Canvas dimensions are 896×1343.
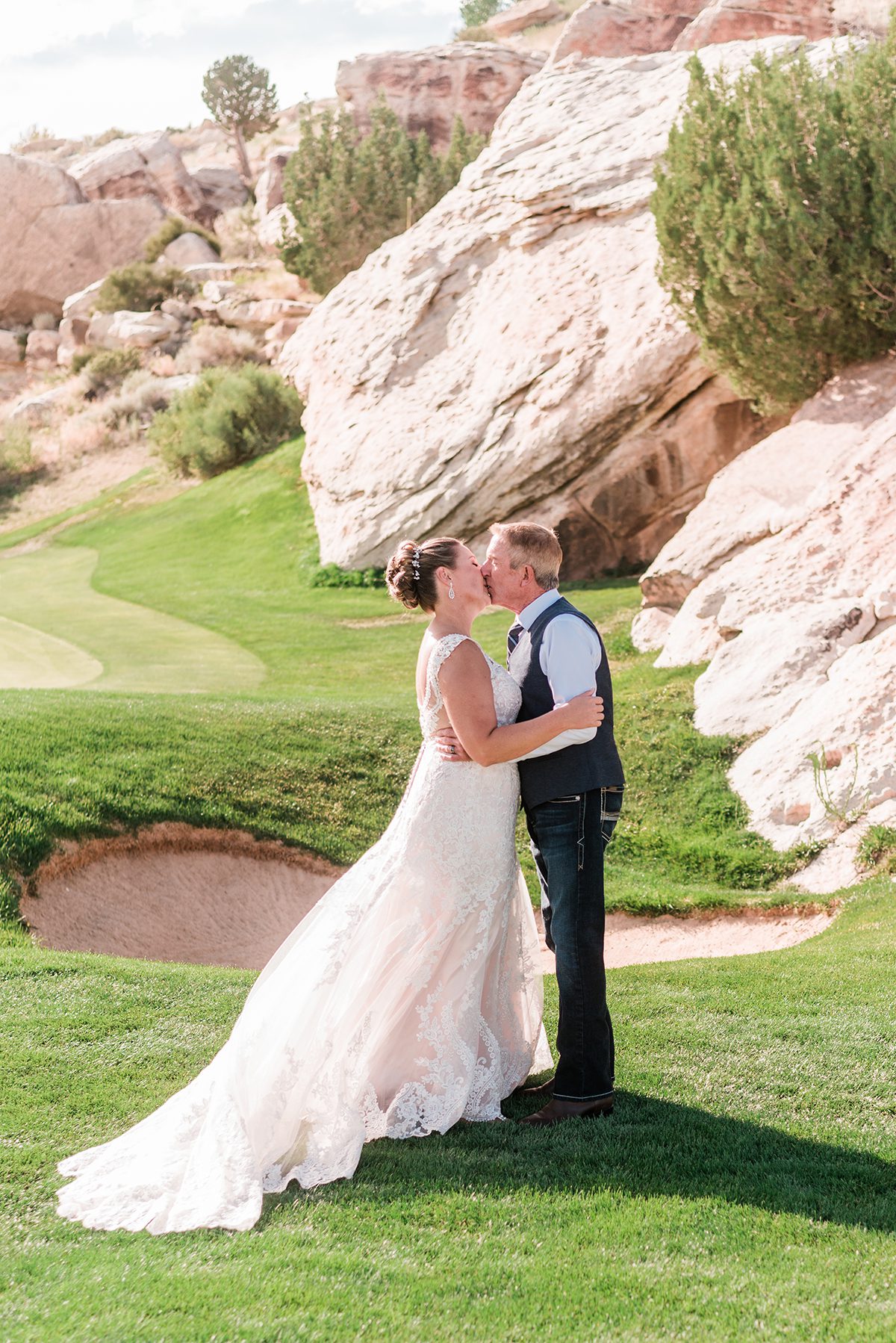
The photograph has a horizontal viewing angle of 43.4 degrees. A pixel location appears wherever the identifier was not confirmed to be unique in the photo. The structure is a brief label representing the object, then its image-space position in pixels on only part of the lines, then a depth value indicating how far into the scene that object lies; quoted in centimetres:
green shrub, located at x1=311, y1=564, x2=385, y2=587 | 2353
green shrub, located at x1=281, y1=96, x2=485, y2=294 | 3781
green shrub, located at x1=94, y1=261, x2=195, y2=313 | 4656
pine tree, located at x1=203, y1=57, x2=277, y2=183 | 6131
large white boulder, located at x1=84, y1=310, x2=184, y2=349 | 4450
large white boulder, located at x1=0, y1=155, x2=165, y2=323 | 4988
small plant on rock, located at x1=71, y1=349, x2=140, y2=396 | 4381
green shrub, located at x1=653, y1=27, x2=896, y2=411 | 1659
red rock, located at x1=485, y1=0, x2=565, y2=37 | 6850
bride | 450
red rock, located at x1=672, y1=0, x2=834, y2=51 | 4047
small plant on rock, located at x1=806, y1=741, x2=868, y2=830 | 1027
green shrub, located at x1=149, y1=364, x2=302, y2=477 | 3231
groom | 485
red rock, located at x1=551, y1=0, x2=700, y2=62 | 4750
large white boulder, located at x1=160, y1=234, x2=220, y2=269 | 4906
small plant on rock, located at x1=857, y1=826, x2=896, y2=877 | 979
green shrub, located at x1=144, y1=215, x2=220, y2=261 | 4953
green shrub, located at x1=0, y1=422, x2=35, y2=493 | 3953
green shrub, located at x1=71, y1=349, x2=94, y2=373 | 4553
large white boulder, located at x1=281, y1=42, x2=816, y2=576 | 2134
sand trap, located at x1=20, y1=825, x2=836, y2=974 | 905
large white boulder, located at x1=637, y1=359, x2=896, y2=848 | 1076
